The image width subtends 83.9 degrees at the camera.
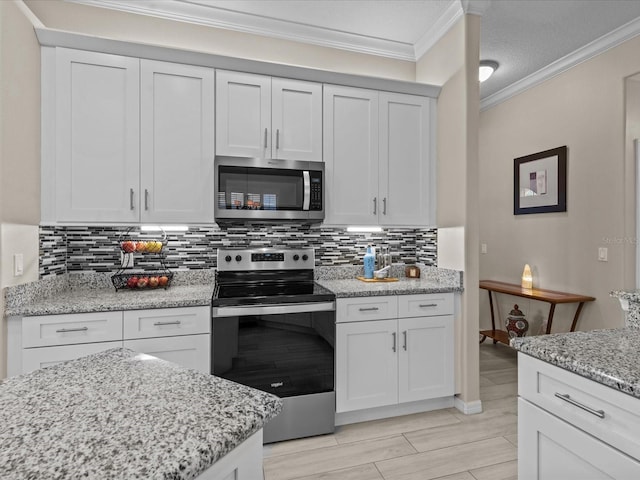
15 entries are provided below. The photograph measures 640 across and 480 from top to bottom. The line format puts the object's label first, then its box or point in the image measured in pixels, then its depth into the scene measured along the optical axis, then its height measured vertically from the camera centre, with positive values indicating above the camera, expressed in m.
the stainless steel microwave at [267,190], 2.36 +0.34
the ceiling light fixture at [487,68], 3.22 +1.63
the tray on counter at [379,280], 2.79 -0.32
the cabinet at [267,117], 2.41 +0.85
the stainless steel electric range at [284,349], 2.09 -0.67
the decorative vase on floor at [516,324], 3.45 -0.83
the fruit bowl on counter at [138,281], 2.29 -0.28
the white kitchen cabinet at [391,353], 2.33 -0.78
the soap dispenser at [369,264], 2.88 -0.20
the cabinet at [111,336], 1.81 -0.53
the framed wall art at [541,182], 3.40 +0.59
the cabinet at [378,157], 2.63 +0.63
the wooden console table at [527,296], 3.10 -0.51
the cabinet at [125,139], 2.12 +0.62
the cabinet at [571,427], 0.91 -0.54
